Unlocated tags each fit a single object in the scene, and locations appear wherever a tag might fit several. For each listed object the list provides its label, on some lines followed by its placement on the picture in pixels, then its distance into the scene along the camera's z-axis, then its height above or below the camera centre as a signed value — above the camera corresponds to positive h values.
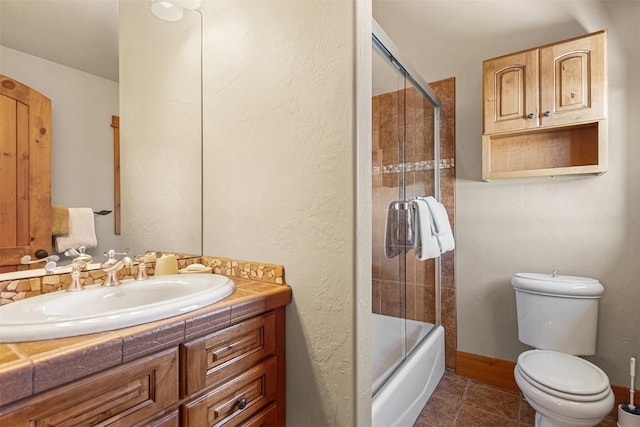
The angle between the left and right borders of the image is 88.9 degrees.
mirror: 1.02 +0.41
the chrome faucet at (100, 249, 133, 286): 1.05 -0.18
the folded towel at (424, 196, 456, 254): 1.91 -0.07
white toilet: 1.39 -0.74
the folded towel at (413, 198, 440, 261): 1.79 -0.13
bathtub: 1.46 -0.81
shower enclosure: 1.57 -0.20
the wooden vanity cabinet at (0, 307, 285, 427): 0.61 -0.41
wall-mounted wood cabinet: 1.73 +0.58
